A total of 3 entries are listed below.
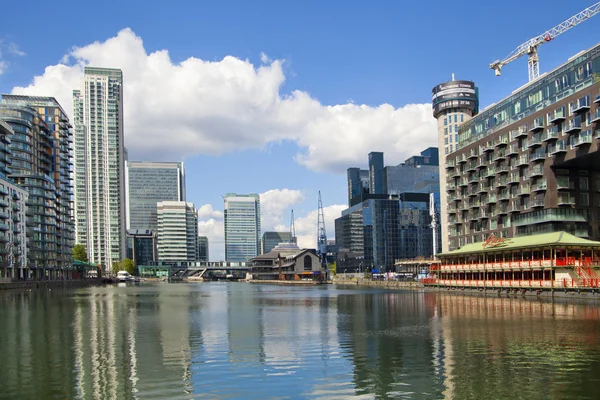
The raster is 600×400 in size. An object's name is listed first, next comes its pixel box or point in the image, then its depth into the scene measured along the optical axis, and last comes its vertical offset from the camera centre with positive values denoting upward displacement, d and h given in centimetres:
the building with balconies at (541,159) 11894 +1553
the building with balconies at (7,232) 18500 +385
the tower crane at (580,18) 17611 +6473
